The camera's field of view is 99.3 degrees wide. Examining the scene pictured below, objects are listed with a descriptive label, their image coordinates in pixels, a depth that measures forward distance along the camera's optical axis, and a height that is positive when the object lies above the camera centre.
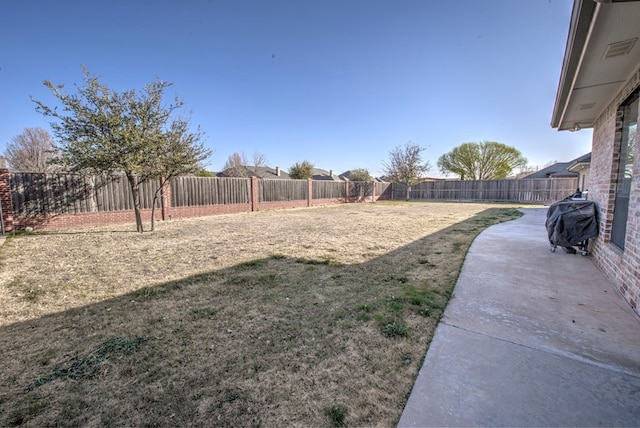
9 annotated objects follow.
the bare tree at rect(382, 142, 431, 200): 27.72 +2.54
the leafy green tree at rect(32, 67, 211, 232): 6.84 +1.70
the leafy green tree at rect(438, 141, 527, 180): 30.73 +3.38
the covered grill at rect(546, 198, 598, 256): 4.89 -0.69
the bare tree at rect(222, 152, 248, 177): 41.79 +4.96
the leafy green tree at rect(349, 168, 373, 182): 29.23 +1.69
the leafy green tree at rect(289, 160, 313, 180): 28.92 +2.33
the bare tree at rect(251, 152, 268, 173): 39.59 +4.74
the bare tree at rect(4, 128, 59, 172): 21.31 +3.64
